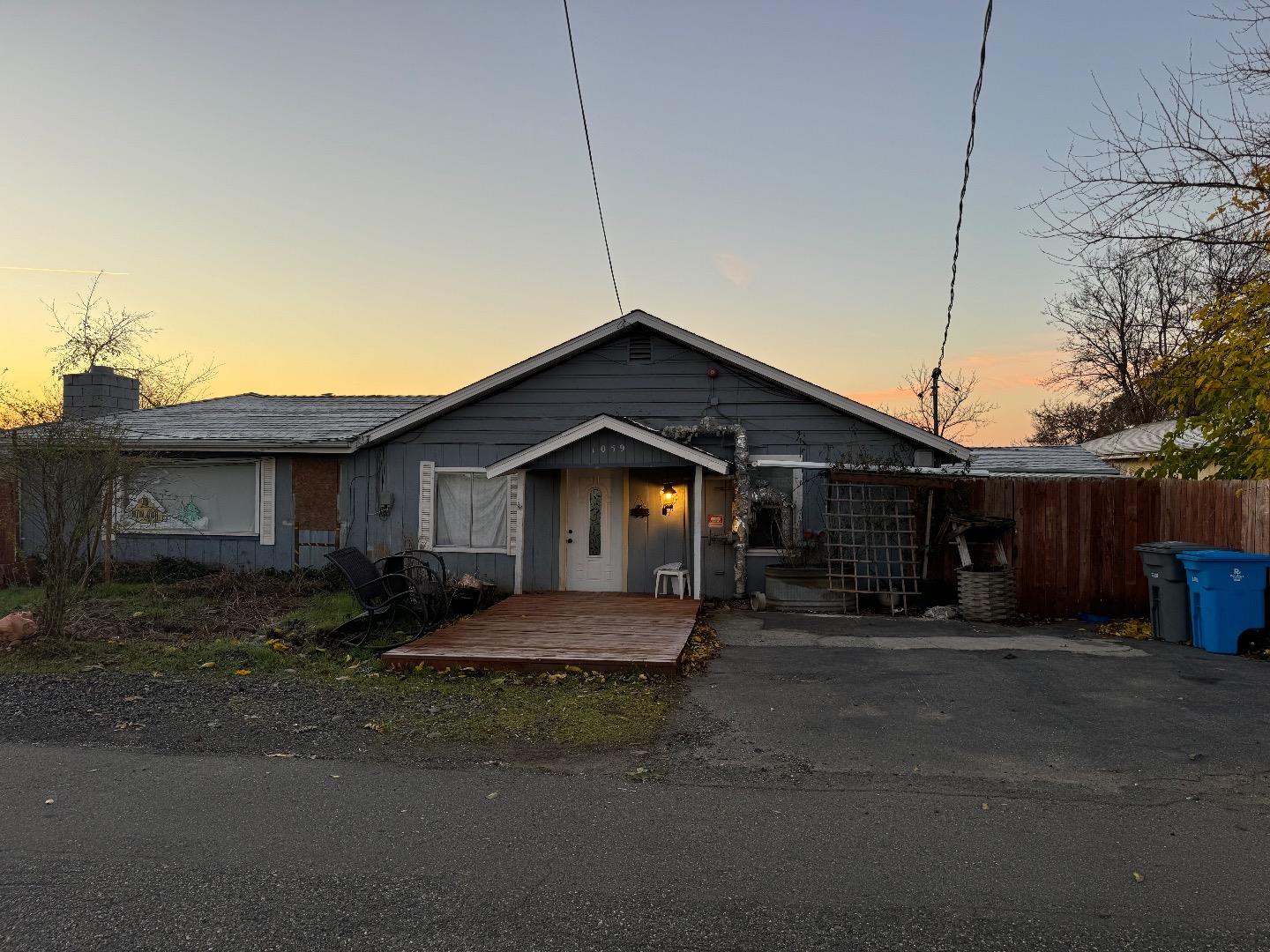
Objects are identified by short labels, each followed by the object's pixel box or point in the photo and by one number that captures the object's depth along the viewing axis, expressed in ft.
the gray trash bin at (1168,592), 31.24
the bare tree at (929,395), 142.41
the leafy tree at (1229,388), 33.71
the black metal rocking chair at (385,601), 29.96
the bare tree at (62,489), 28.40
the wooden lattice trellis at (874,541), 39.63
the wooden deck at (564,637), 25.50
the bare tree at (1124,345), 101.71
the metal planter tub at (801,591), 39.81
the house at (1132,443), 73.07
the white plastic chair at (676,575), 40.73
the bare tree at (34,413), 35.82
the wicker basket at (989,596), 37.19
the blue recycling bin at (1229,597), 29.35
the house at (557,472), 41.32
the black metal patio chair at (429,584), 34.30
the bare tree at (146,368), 102.89
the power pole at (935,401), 106.77
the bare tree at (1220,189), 33.40
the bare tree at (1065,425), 123.20
